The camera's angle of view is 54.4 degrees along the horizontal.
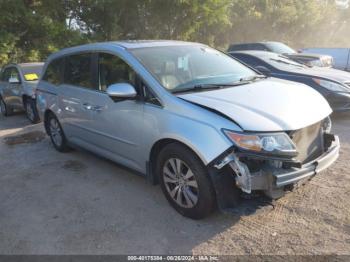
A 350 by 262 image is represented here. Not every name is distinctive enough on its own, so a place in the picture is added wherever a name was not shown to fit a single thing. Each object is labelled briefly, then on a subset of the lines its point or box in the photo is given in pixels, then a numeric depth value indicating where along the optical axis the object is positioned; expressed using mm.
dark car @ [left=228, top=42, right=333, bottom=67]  11148
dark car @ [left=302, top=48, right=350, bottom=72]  14766
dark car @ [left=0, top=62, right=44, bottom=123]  8273
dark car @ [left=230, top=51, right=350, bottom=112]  6434
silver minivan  2869
